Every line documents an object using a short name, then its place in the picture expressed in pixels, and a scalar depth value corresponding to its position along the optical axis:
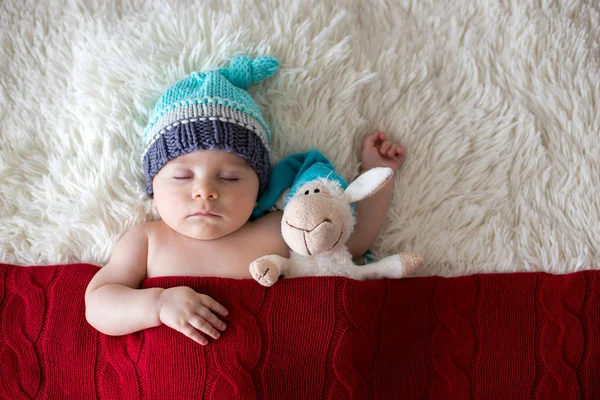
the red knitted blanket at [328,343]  1.05
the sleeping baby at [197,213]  1.05
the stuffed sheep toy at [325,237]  0.99
